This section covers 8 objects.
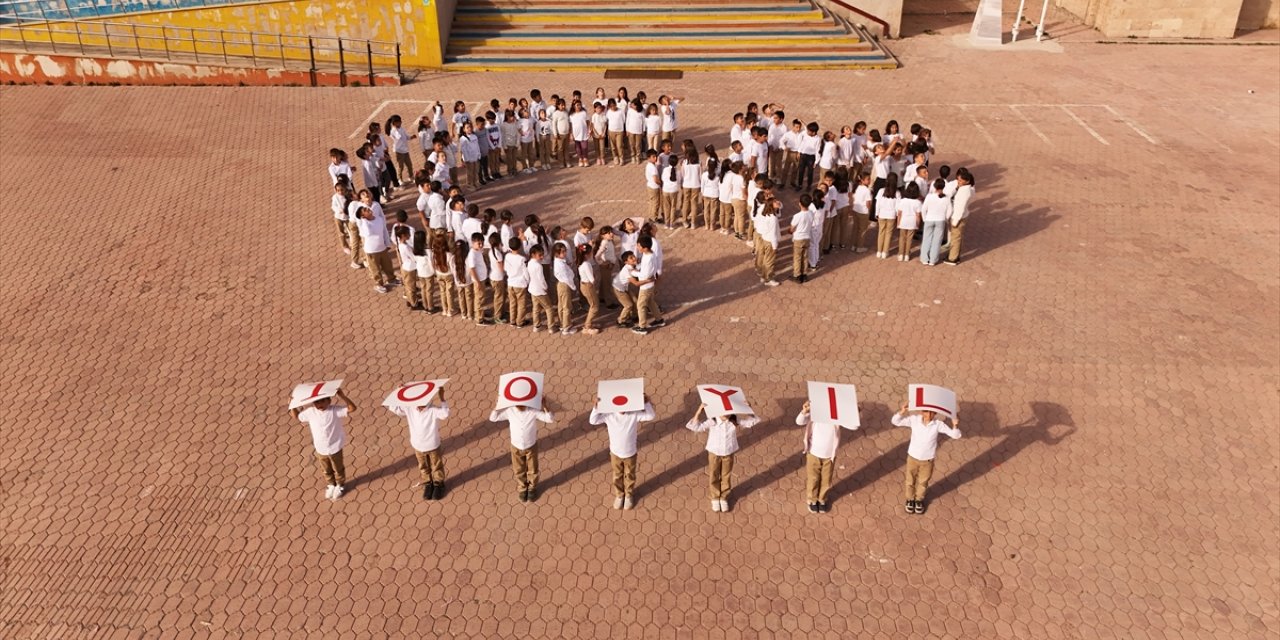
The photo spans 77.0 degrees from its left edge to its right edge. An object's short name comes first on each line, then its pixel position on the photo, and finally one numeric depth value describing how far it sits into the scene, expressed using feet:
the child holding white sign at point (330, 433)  27.17
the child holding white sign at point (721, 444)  26.84
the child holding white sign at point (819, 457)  26.86
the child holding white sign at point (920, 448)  26.89
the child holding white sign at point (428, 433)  27.45
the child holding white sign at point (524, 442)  27.14
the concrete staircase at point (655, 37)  76.84
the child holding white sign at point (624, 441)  26.96
